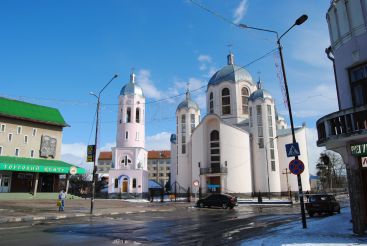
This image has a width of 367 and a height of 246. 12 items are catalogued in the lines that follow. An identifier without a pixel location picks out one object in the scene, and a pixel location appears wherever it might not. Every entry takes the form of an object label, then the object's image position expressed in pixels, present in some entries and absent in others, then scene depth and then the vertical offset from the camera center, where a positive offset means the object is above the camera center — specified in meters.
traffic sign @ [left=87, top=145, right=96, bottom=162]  25.41 +3.45
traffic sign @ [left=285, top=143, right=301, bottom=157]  13.86 +1.96
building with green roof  39.66 +6.36
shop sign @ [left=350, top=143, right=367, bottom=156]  10.71 +1.51
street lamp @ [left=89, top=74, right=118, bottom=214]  23.98 +3.78
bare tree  70.00 +5.67
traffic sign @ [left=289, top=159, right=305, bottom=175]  13.34 +1.20
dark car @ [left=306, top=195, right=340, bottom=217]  21.77 -0.58
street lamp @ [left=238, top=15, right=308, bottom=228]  13.40 +5.65
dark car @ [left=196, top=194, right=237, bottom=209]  32.19 -0.42
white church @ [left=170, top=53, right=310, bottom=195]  54.09 +8.92
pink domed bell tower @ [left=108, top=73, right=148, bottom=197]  55.00 +8.11
